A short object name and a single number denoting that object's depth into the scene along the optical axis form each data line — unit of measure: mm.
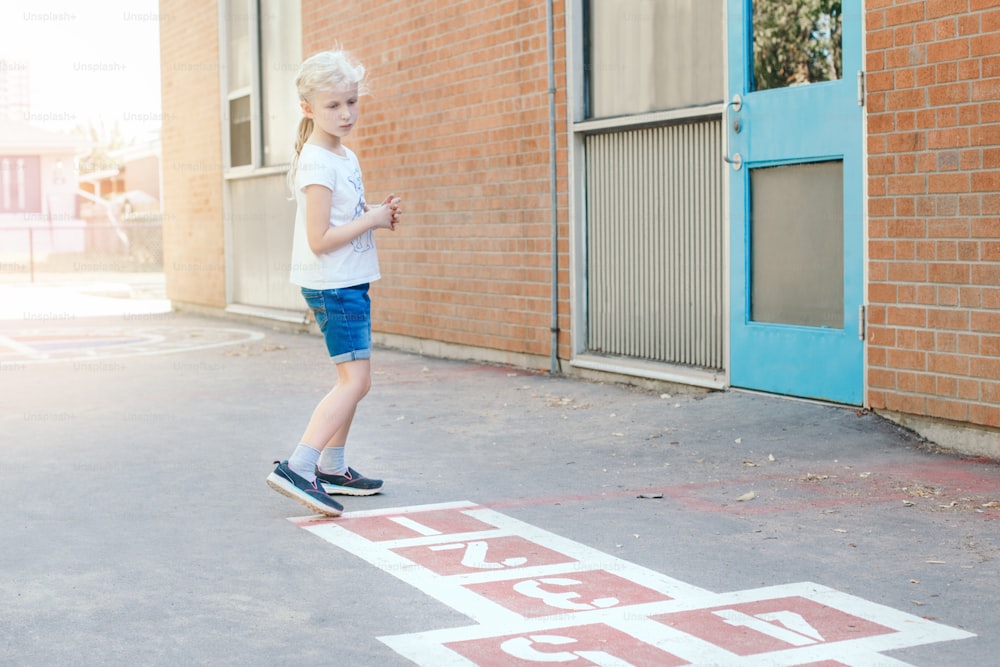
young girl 5484
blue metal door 7195
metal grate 8430
